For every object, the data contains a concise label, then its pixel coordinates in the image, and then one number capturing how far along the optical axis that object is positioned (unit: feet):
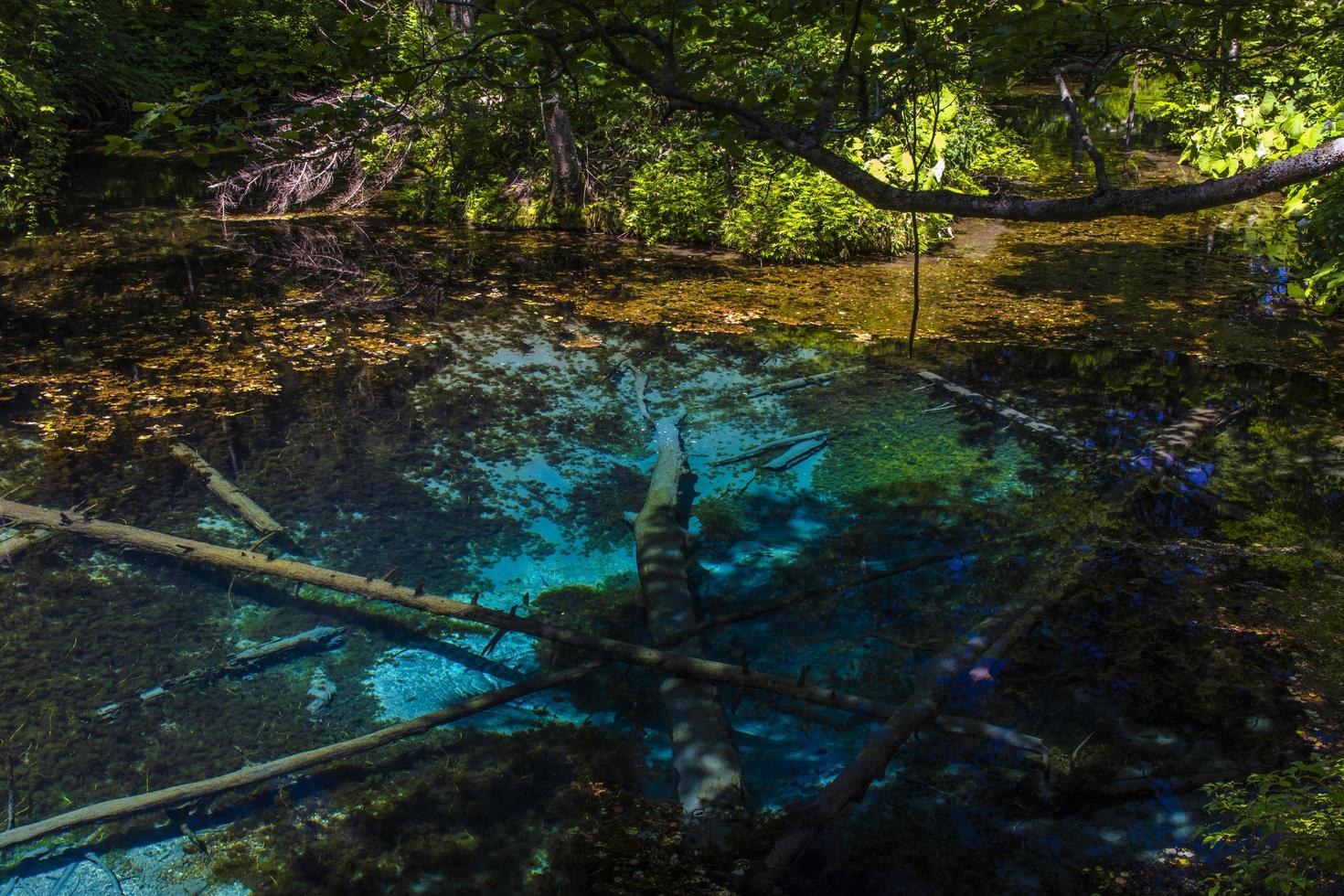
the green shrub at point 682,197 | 38.24
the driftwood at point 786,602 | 14.32
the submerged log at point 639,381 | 22.98
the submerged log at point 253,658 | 13.89
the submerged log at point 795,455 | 20.40
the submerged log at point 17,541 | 16.99
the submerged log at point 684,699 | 11.66
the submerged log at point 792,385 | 24.07
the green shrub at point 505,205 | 42.80
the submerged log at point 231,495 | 17.85
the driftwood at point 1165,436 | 17.63
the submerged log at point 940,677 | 10.73
